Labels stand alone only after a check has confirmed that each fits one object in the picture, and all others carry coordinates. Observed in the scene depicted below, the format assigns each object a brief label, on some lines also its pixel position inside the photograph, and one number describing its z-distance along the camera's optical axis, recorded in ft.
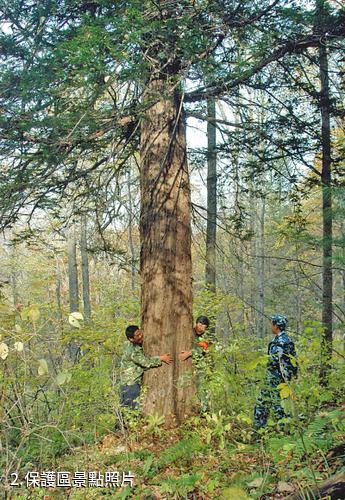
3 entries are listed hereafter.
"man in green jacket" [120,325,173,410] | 16.34
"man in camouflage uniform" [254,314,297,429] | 14.94
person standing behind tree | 15.70
